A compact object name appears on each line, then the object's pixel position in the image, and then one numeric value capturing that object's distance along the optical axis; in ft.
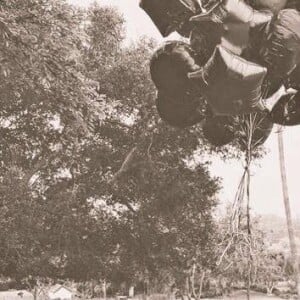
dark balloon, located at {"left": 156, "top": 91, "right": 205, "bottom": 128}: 15.84
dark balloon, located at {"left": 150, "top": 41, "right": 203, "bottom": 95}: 15.01
